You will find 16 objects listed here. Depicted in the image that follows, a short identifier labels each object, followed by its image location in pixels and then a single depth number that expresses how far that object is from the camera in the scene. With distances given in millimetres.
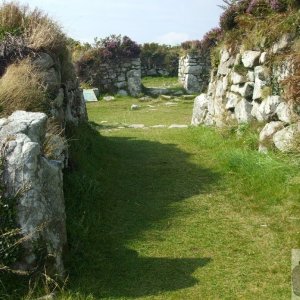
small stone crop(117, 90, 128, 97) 22609
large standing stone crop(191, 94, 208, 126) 12836
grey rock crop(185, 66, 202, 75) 24022
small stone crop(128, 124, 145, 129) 13969
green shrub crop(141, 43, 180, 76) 28156
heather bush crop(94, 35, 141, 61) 22797
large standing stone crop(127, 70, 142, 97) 22797
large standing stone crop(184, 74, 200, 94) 23922
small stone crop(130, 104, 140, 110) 18938
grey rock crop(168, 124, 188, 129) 13592
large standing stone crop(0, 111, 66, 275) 4188
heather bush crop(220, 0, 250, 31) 10562
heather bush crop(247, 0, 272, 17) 9380
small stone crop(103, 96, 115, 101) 21447
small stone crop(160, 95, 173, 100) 21484
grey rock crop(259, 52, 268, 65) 8852
